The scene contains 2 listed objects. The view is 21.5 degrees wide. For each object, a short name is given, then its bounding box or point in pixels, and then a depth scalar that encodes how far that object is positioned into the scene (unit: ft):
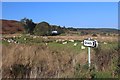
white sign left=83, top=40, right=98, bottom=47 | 31.45
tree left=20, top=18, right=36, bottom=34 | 214.07
